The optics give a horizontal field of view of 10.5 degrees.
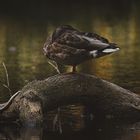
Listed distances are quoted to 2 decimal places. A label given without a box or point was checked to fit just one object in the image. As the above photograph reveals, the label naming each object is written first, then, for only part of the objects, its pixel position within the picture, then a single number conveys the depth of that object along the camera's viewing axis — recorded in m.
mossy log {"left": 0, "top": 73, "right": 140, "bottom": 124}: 13.62
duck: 13.41
